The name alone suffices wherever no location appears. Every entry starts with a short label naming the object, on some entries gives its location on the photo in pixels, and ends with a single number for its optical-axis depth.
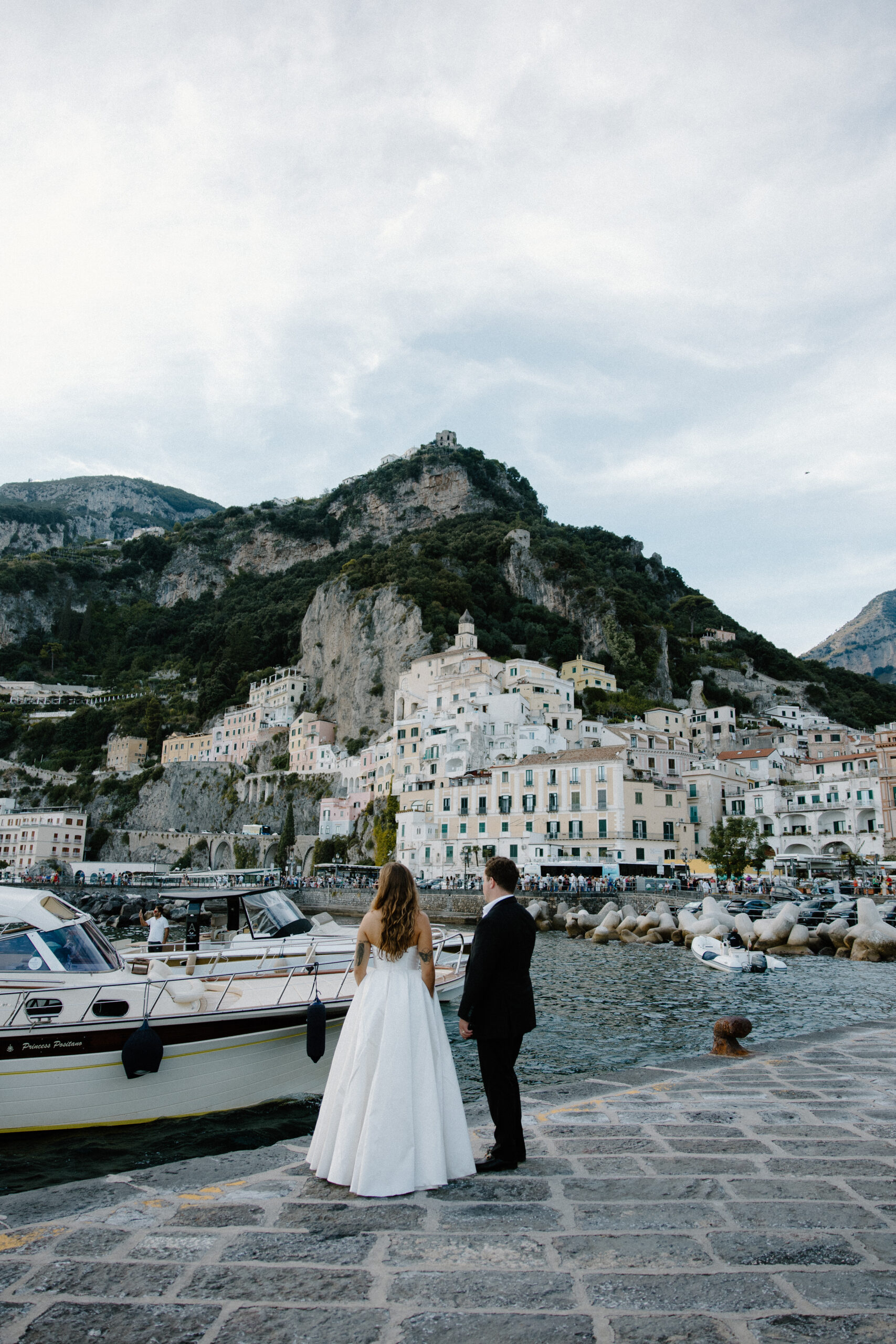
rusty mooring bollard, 8.27
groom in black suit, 4.82
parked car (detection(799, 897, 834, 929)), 33.22
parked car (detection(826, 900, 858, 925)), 33.22
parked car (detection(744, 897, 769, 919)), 35.66
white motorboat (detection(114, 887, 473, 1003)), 13.15
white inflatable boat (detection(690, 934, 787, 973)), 24.69
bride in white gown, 4.27
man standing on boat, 14.74
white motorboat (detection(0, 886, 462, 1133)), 9.06
